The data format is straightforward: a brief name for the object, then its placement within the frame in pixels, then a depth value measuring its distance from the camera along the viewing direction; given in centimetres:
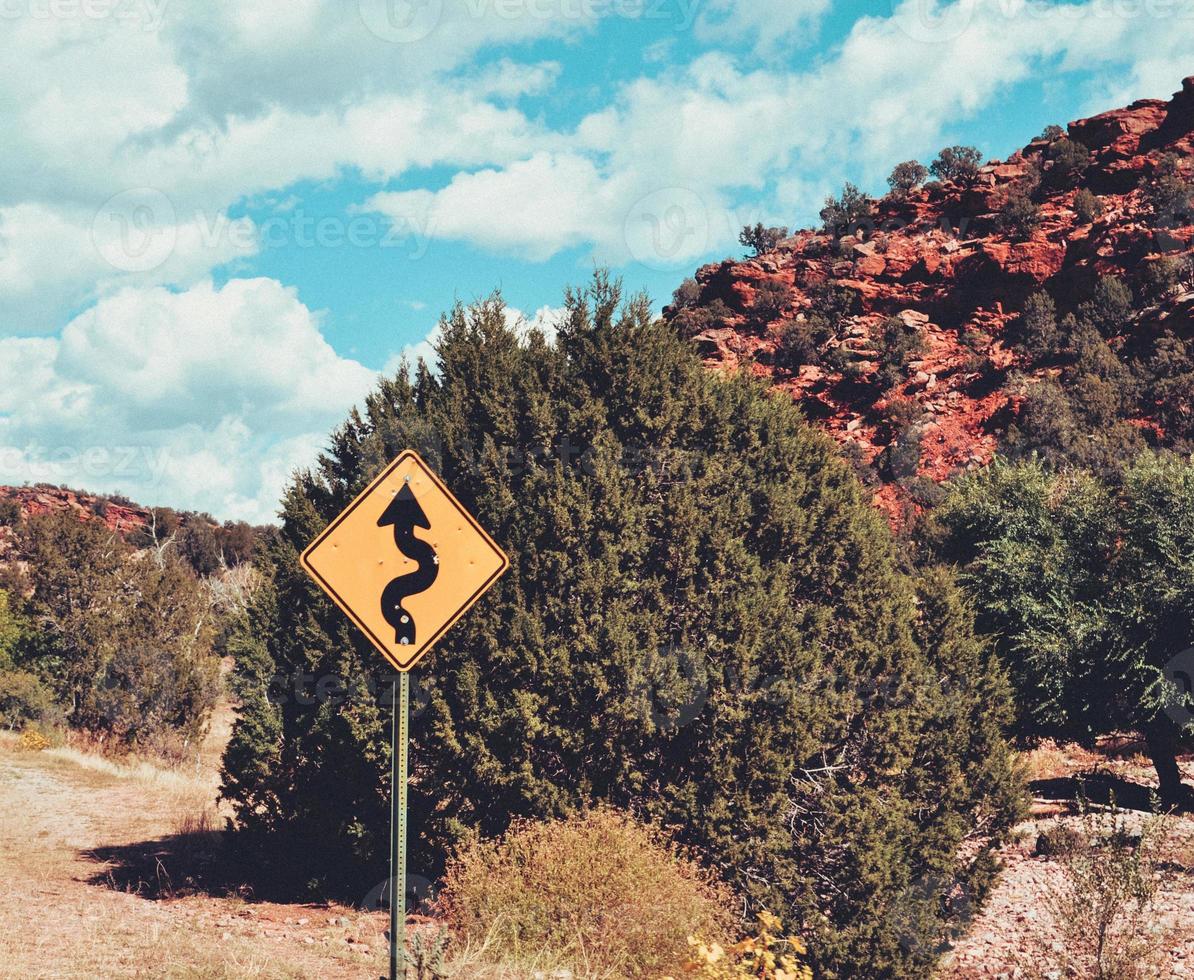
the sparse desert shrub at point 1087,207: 5244
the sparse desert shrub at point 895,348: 5059
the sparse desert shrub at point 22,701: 3322
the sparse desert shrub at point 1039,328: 4797
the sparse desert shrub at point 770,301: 5962
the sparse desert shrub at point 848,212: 6631
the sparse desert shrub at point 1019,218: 5406
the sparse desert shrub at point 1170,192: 4803
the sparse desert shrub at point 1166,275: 4525
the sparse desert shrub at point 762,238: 7300
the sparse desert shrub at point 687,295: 6688
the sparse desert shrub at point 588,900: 893
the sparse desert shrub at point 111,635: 3173
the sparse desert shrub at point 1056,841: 1930
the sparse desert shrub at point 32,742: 3042
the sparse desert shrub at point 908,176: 7031
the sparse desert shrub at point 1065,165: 5559
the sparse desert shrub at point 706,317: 6016
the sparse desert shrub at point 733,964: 659
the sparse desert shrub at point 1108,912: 1175
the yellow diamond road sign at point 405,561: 602
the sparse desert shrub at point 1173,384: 3950
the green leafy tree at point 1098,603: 2098
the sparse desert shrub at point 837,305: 5628
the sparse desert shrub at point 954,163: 6575
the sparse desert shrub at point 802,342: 5438
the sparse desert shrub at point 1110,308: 4638
